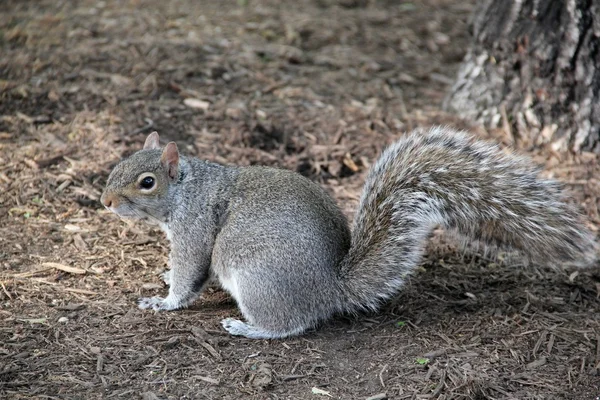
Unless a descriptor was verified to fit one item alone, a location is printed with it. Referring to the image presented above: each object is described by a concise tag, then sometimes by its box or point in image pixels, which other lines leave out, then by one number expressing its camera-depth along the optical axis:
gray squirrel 8.02
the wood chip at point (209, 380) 7.52
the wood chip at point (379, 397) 7.45
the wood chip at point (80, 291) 8.86
